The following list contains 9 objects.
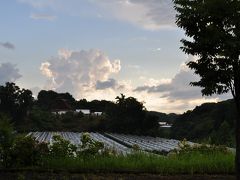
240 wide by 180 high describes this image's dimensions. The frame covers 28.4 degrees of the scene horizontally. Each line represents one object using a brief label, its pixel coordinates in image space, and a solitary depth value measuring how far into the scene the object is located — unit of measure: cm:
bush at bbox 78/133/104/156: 1417
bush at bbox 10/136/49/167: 1334
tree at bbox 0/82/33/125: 9006
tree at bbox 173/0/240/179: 1033
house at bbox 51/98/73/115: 13225
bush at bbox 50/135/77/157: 1402
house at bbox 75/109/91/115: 12341
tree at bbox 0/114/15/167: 1330
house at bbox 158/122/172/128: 10262
